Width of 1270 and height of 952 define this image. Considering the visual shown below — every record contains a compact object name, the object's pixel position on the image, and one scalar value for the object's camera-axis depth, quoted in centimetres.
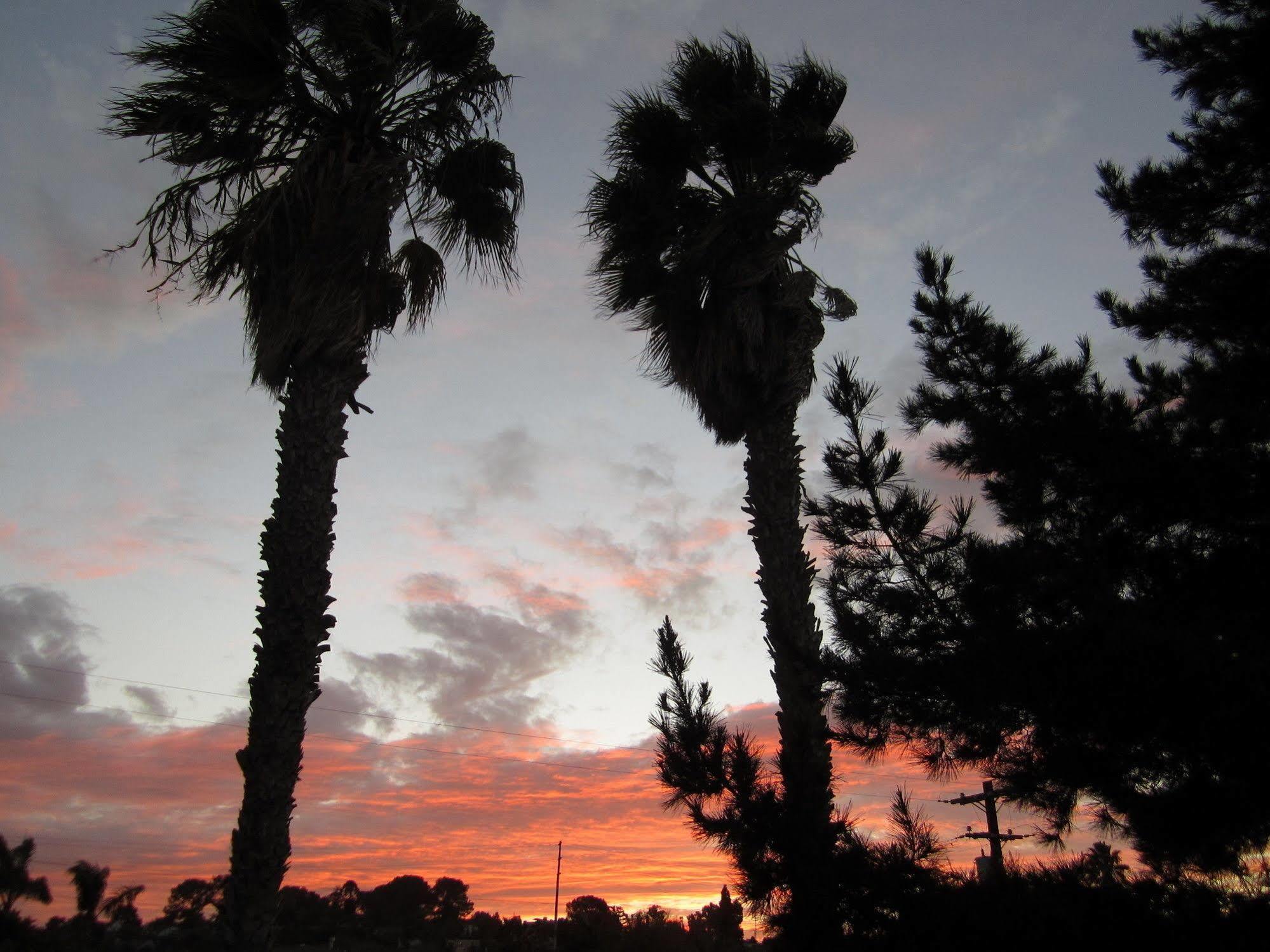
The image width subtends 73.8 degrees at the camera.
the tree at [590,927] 3216
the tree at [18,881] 2491
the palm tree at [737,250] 934
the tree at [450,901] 5988
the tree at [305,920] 4400
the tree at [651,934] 3647
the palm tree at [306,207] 709
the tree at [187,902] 4481
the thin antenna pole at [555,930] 4209
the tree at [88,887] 2998
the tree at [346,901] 5342
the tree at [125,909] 3472
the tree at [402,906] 5494
